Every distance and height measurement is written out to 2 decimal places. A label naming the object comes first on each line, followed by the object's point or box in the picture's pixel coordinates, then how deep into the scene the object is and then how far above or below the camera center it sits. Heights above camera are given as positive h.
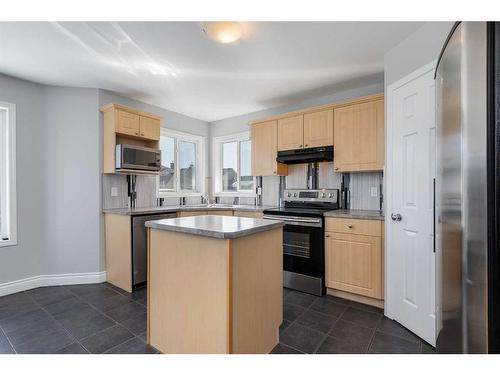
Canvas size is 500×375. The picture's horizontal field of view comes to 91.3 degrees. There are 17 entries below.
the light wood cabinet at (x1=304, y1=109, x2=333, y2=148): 3.03 +0.73
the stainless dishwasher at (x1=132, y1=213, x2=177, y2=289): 2.88 -0.78
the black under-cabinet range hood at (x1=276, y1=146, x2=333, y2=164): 3.04 +0.40
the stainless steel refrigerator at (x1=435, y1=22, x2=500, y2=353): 0.74 -0.01
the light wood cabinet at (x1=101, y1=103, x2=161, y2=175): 3.08 +0.77
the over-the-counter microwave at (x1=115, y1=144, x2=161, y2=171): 3.00 +0.37
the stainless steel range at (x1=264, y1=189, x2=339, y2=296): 2.74 -0.69
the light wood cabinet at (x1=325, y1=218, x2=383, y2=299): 2.44 -0.77
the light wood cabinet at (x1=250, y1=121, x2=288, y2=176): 3.55 +0.54
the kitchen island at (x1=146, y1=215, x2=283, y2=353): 1.38 -0.62
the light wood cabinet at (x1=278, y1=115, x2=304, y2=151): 3.29 +0.73
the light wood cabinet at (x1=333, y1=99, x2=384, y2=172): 2.68 +0.56
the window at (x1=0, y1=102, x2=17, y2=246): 2.77 +0.20
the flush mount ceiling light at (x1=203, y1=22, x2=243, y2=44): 1.81 +1.19
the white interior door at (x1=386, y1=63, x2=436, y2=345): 1.88 -0.16
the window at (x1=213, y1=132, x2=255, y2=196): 4.43 +0.39
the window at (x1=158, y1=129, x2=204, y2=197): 4.15 +0.39
